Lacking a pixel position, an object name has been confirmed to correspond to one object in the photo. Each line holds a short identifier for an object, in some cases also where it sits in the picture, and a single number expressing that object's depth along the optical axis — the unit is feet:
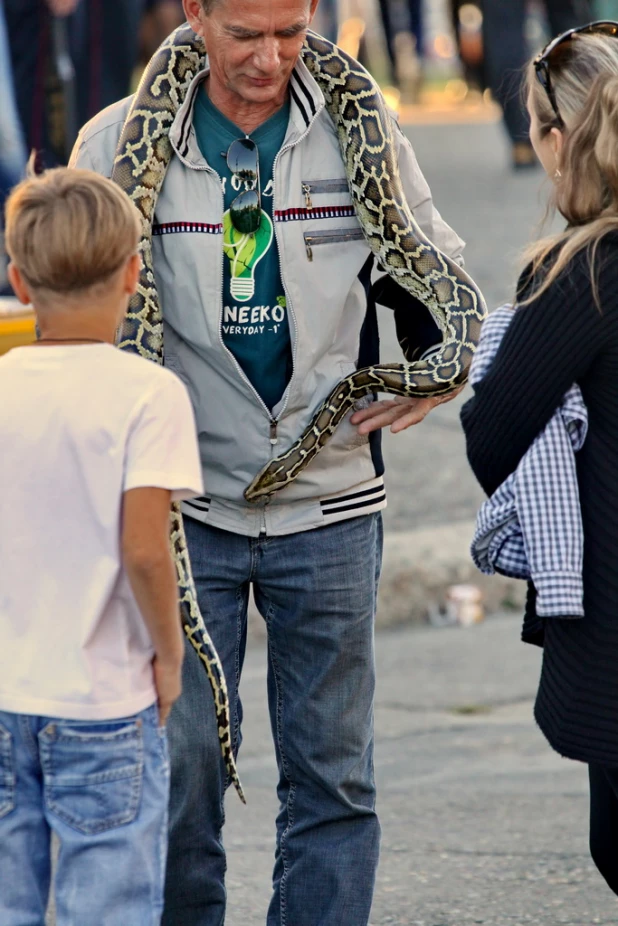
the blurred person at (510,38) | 86.53
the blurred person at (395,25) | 165.82
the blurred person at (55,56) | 61.16
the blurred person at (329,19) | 148.23
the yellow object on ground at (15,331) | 34.58
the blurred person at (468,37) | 146.10
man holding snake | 22.56
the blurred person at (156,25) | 124.06
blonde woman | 19.62
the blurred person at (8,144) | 59.06
